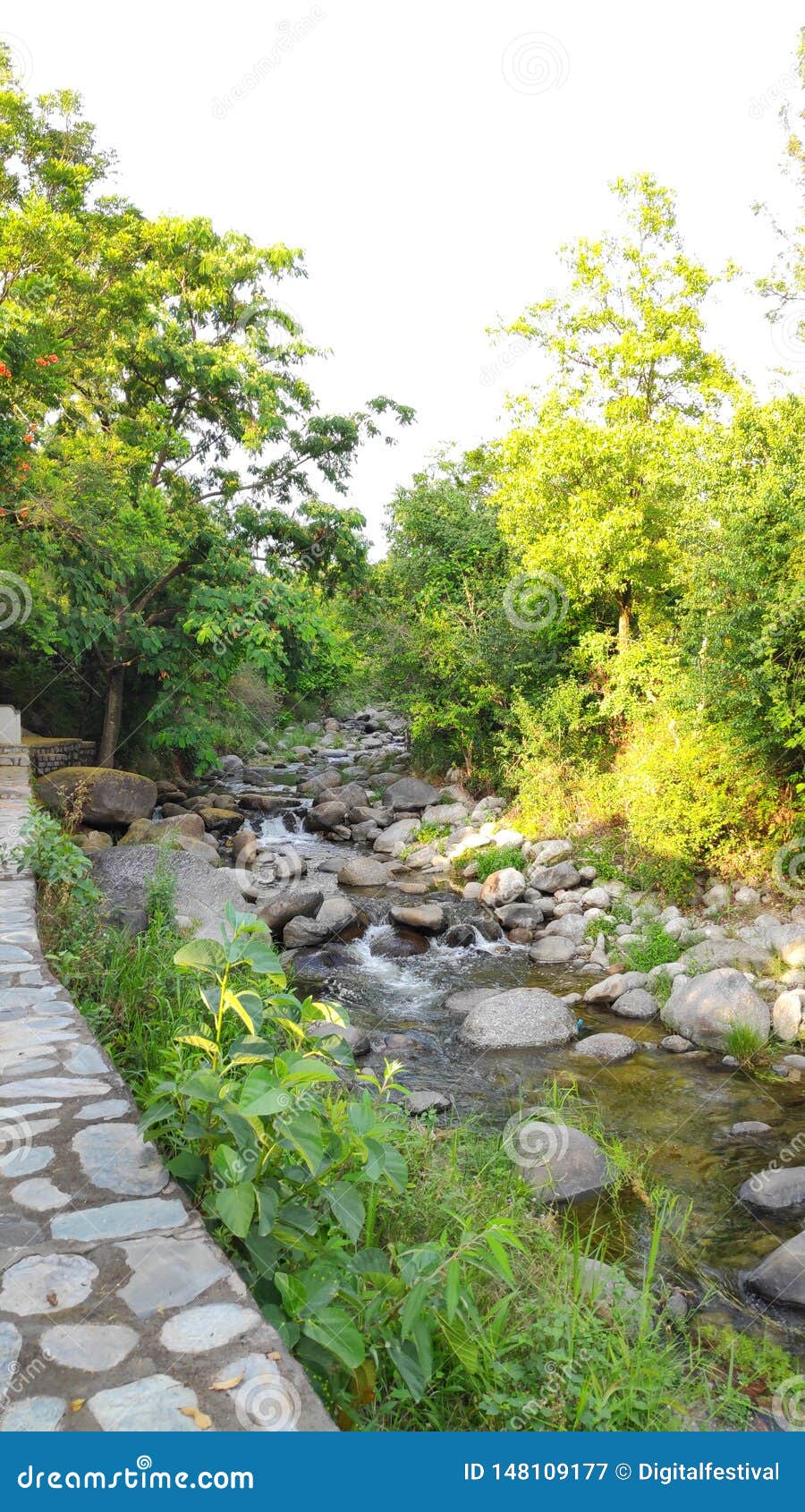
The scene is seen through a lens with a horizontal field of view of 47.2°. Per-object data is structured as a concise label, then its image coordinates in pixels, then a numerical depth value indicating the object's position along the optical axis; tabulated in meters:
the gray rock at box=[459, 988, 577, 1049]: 7.30
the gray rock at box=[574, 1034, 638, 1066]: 7.04
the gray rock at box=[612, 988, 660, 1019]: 7.96
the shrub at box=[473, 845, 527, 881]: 12.24
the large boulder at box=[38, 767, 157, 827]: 12.12
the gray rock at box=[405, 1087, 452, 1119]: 5.86
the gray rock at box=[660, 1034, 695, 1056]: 7.22
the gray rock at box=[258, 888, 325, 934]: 10.05
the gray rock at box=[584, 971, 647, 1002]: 8.31
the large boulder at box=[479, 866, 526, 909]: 11.27
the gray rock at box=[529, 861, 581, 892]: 11.27
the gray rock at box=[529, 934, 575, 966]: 9.54
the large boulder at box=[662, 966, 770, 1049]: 7.20
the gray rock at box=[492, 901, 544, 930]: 10.54
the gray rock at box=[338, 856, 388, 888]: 12.33
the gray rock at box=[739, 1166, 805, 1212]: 5.00
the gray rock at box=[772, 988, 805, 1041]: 7.24
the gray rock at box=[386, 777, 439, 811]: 16.48
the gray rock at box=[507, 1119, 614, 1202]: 4.88
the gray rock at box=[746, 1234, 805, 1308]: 4.15
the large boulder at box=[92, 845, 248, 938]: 7.07
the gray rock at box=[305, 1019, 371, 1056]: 6.61
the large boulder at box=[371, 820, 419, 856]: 14.41
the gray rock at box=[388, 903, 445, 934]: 10.31
